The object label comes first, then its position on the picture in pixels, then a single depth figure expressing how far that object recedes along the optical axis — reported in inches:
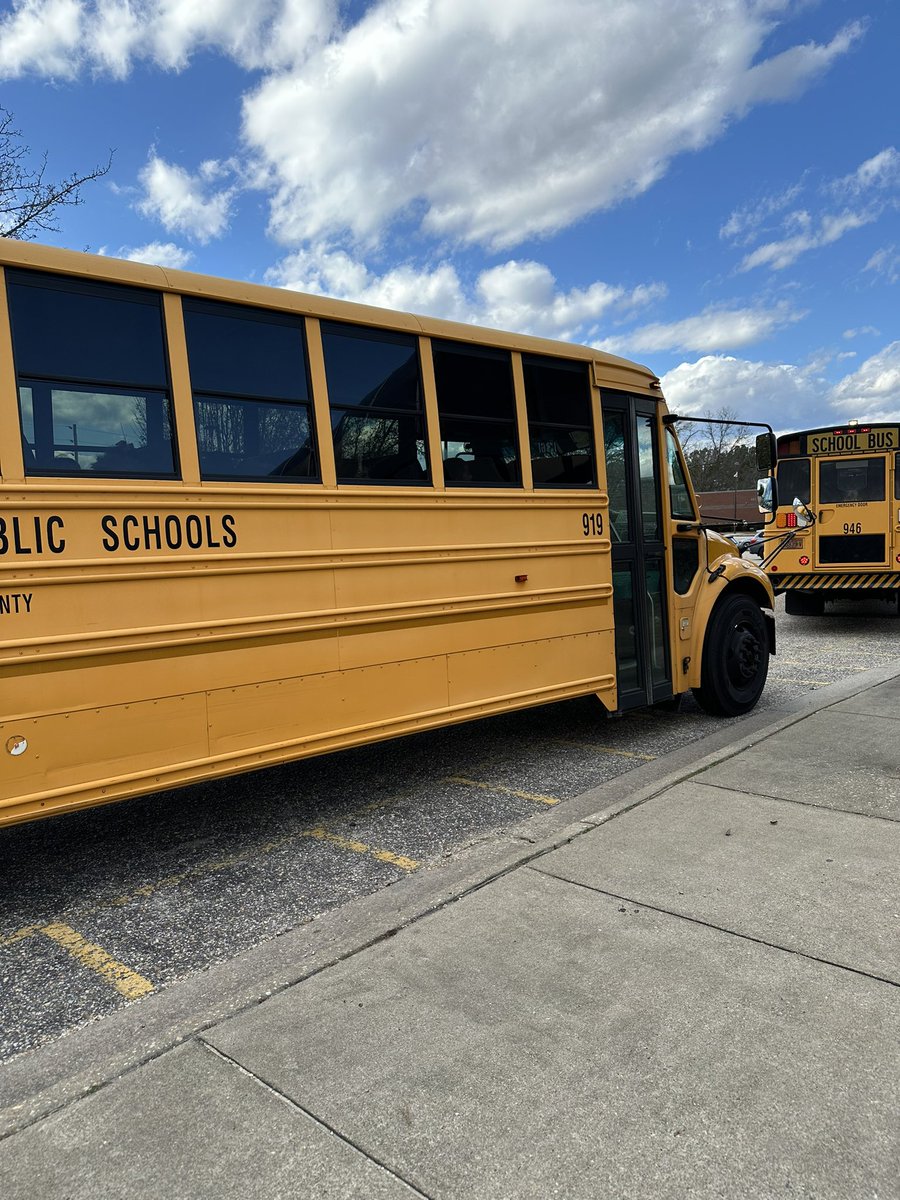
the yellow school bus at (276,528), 128.7
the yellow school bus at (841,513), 423.2
